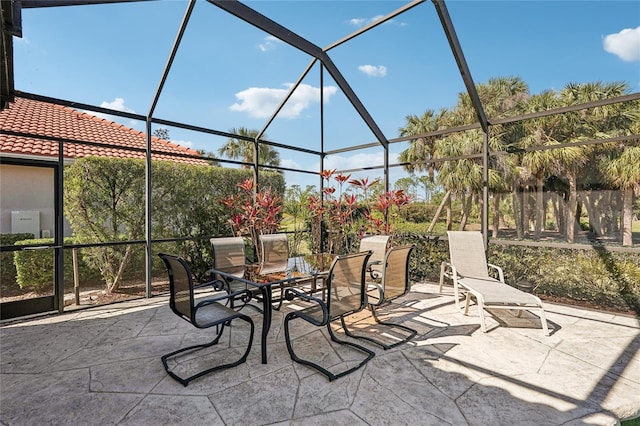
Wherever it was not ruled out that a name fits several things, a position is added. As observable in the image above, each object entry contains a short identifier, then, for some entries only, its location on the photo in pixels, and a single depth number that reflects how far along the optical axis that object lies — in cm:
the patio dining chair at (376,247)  426
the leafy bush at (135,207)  501
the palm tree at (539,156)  482
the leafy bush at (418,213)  648
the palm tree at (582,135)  448
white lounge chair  339
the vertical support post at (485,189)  509
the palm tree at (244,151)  1534
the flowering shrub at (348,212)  601
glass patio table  271
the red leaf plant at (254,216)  570
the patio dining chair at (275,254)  390
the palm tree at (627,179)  406
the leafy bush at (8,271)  439
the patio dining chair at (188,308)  236
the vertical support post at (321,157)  652
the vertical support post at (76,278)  452
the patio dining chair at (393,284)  309
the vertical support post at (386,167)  649
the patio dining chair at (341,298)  252
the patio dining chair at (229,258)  373
